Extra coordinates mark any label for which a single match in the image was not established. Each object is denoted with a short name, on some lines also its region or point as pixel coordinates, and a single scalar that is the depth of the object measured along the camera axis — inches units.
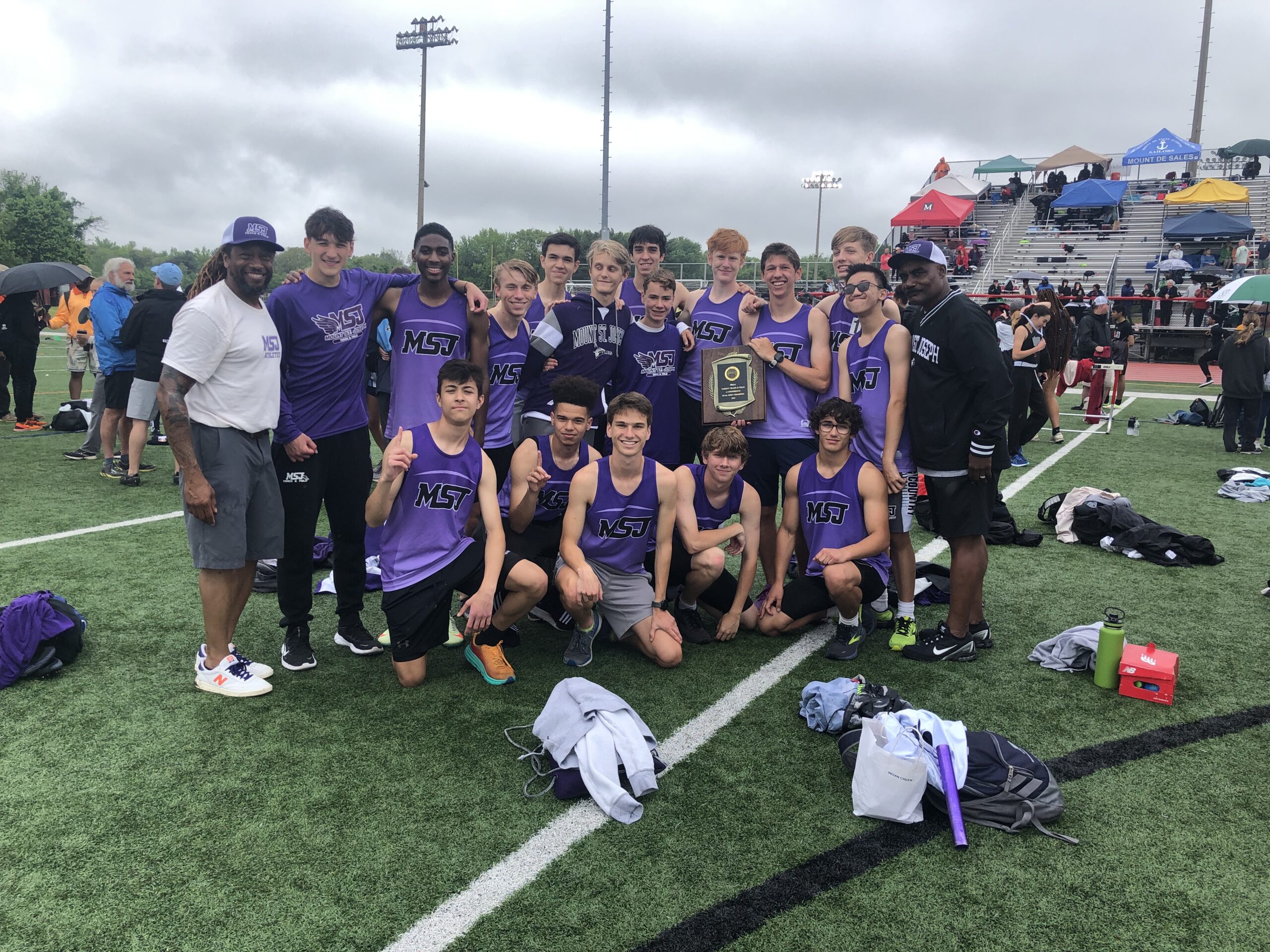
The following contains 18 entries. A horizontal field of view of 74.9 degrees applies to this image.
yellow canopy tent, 1301.3
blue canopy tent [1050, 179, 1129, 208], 1408.7
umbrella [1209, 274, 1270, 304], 537.0
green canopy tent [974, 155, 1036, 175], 1717.5
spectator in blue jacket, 343.0
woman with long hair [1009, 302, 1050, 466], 381.1
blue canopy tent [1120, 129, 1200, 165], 1483.8
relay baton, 117.0
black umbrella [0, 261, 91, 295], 412.2
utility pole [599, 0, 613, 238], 981.8
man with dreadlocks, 146.0
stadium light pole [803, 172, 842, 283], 2455.7
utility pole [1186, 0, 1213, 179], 1525.6
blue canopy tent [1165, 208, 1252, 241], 1214.9
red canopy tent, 1426.8
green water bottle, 166.6
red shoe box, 160.2
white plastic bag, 121.5
